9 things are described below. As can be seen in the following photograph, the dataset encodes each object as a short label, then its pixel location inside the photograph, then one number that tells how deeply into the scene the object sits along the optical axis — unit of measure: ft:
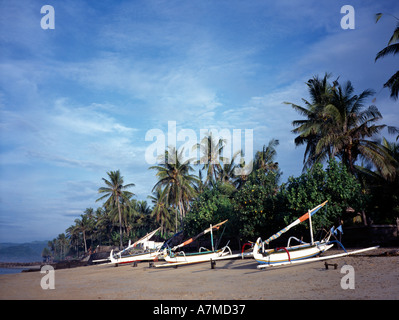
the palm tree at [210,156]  133.39
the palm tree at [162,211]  173.64
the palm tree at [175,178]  123.13
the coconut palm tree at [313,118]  83.15
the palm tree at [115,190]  158.66
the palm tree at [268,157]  126.31
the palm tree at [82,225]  284.20
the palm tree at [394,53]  57.41
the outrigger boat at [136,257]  99.91
